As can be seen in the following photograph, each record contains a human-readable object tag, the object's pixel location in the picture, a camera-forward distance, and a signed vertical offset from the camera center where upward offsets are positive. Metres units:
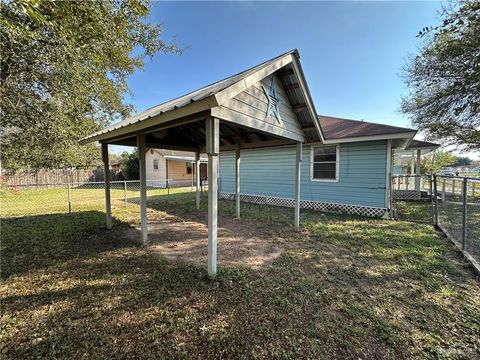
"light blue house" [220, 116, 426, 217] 7.44 +0.05
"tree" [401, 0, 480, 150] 5.19 +3.46
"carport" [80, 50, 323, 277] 3.18 +1.03
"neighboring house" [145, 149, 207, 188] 21.11 +0.46
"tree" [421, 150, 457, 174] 23.32 +1.10
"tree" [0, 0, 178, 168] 4.27 +2.72
